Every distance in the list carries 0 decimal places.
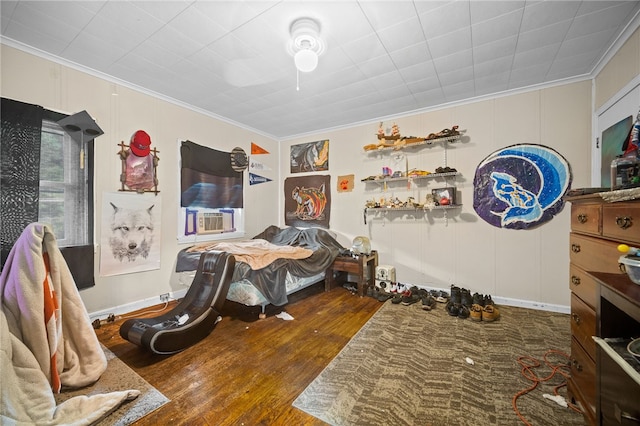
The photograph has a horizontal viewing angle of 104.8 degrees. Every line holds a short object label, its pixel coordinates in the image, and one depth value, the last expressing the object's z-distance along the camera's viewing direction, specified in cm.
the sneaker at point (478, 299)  304
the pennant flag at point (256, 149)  452
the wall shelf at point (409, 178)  345
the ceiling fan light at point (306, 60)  205
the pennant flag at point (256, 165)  448
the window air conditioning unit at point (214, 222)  371
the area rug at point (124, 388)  144
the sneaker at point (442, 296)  329
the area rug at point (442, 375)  146
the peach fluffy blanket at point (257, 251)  278
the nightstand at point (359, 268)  358
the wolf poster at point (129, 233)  279
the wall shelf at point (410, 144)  344
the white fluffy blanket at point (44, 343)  133
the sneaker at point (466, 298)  304
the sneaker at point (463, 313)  279
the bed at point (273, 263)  272
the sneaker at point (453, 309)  285
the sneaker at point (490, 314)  268
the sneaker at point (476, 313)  271
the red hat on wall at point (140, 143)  298
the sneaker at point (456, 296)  311
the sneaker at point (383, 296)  337
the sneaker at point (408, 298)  322
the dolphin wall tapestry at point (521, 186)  293
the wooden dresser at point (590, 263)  110
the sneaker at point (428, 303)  302
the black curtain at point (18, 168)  214
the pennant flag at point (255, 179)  446
